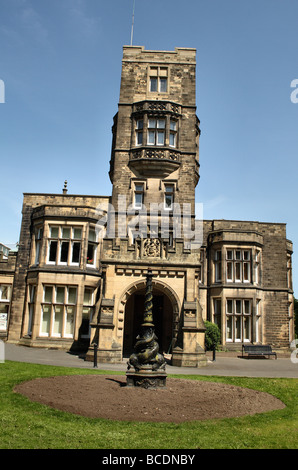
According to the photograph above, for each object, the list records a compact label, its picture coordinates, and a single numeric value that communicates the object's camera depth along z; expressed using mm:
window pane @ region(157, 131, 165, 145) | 23297
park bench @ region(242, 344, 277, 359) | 22047
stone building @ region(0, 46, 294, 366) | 22000
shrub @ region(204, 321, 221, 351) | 22969
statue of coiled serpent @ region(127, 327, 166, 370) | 11070
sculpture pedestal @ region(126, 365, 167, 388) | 10742
